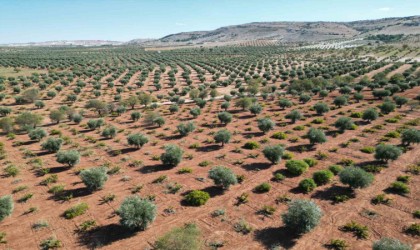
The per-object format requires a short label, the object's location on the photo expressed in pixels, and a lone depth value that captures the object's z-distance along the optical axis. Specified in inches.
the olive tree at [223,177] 1005.8
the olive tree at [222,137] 1466.5
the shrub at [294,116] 1862.7
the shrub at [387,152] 1184.2
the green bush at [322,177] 1046.4
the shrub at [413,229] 762.8
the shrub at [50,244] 732.0
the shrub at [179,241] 631.2
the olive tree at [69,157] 1211.2
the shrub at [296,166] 1127.6
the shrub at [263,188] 1009.5
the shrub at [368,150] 1331.6
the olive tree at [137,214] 775.7
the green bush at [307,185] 1003.0
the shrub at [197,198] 925.8
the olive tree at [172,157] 1216.2
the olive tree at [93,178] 1014.4
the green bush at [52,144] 1407.5
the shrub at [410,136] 1334.9
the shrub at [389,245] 618.2
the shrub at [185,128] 1667.1
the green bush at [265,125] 1653.5
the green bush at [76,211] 868.6
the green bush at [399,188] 972.6
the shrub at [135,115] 1995.6
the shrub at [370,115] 1780.8
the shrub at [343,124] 1621.6
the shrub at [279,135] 1595.7
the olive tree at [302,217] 743.7
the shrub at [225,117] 1862.7
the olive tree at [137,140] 1440.7
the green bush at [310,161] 1217.4
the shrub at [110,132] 1642.5
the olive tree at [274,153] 1219.2
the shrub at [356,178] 958.2
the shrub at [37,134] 1593.3
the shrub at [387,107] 1948.5
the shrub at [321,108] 2015.3
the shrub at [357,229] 755.4
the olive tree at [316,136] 1427.2
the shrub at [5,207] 842.2
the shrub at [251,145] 1448.9
